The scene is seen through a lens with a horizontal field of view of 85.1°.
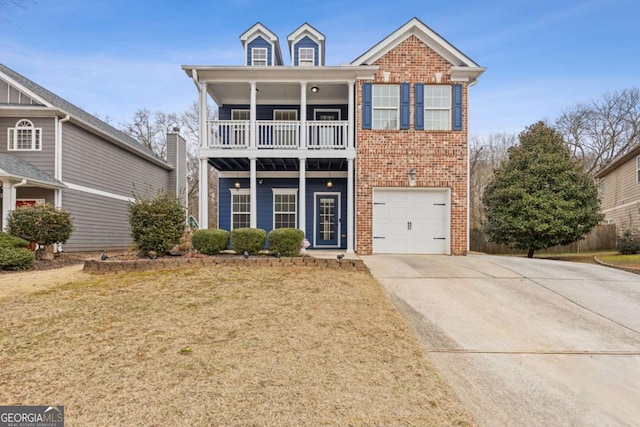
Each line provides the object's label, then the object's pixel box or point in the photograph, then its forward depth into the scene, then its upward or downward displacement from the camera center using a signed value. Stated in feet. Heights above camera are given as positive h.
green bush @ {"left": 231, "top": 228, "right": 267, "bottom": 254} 30.58 -2.15
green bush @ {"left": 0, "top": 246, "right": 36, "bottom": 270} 30.53 -3.76
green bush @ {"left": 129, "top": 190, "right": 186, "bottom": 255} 28.94 -0.73
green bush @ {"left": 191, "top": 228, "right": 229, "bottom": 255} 30.76 -2.21
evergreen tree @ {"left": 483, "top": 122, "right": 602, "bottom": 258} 41.96 +2.45
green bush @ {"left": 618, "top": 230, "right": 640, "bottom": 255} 45.34 -3.54
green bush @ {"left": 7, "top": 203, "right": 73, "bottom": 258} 34.27 -0.80
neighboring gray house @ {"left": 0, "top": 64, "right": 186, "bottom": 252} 40.60 +6.99
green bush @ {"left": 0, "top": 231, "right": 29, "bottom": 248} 31.78 -2.37
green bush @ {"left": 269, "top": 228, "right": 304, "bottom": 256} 30.40 -2.22
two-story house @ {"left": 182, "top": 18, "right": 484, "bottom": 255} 37.68 +8.81
